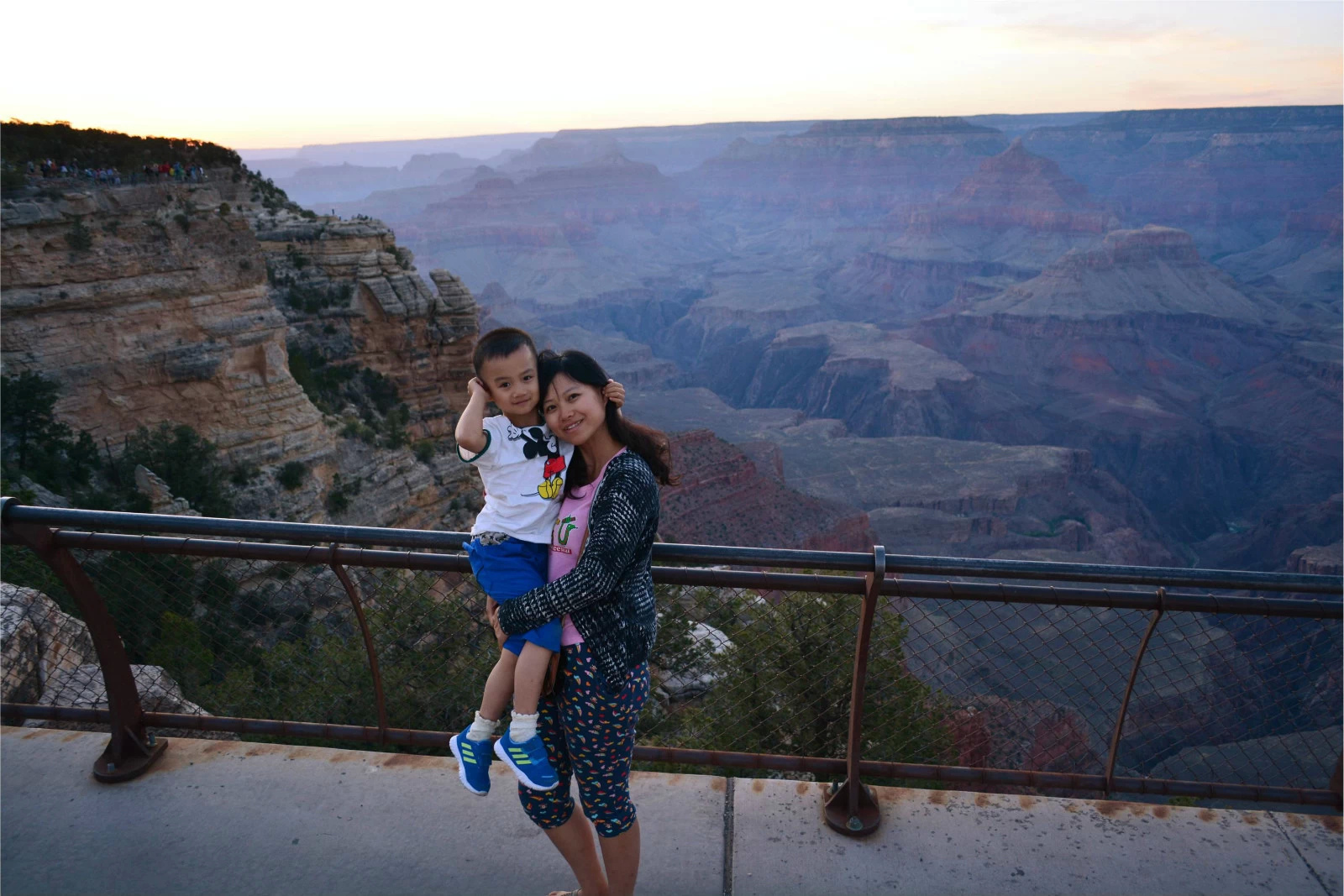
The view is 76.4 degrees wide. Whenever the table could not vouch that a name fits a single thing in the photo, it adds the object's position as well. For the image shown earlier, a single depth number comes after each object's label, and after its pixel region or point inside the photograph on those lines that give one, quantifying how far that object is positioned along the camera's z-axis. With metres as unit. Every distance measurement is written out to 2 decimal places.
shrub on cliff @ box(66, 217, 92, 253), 13.59
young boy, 2.60
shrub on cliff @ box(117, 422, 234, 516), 14.12
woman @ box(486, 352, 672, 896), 2.54
